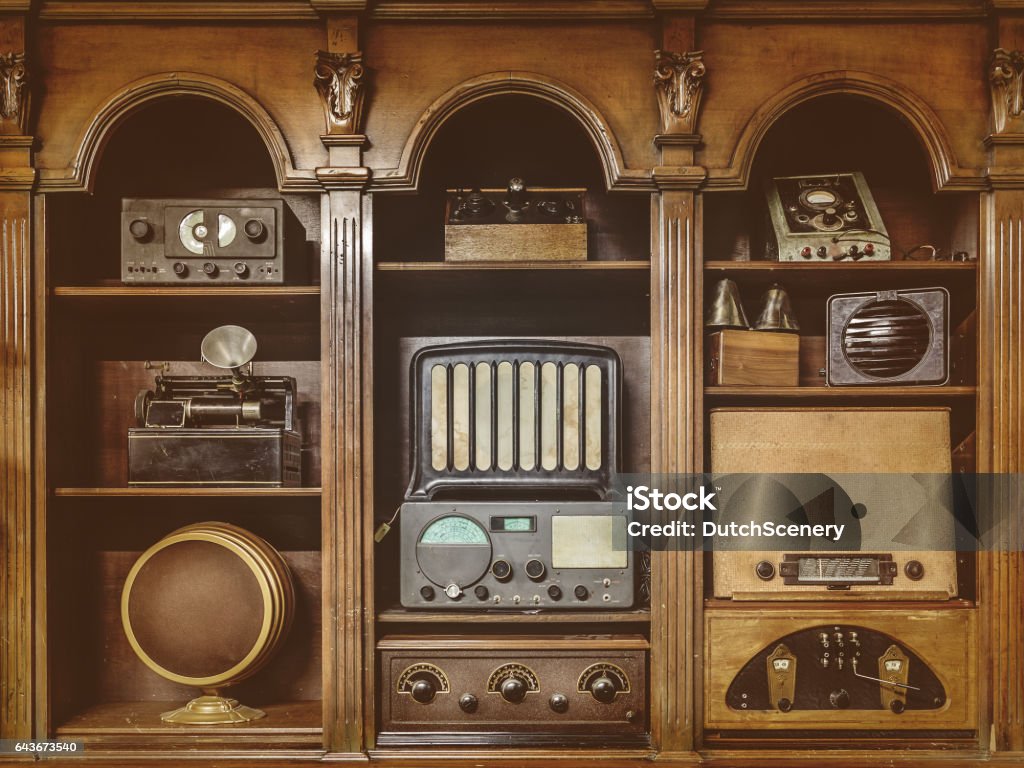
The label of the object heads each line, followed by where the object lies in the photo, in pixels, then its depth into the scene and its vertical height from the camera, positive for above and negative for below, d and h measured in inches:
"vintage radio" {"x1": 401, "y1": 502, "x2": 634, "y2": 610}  99.0 -19.7
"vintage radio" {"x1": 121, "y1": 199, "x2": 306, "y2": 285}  100.2 +16.3
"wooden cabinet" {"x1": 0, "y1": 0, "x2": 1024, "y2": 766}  95.8 +16.0
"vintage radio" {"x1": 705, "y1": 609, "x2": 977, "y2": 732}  96.0 -32.0
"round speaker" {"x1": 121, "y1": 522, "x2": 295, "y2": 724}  101.0 -26.3
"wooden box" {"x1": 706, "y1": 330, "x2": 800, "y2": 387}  99.0 +3.0
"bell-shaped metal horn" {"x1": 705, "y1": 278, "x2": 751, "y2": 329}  100.5 +8.8
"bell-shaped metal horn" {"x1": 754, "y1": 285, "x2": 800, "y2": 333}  101.9 +8.5
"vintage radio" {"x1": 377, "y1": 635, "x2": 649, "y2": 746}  97.3 -34.3
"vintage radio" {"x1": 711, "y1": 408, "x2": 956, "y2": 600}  97.3 -12.6
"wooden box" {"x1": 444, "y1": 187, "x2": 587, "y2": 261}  101.0 +16.9
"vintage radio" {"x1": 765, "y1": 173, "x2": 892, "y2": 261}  101.5 +19.6
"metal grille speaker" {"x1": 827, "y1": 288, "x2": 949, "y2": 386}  99.7 +5.4
